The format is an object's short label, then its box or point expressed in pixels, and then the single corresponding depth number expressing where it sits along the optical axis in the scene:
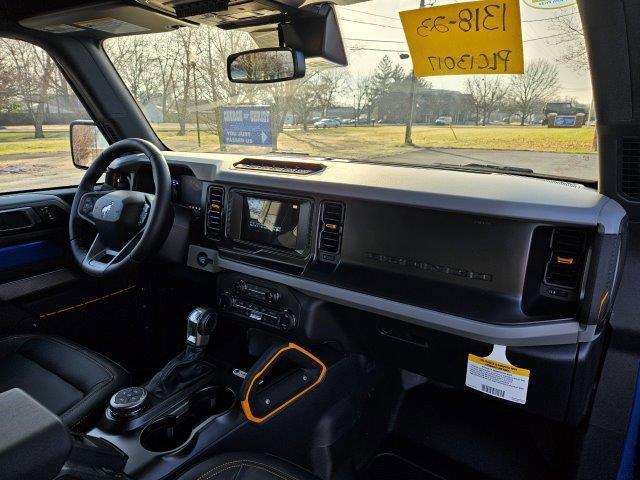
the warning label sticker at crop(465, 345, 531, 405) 1.50
